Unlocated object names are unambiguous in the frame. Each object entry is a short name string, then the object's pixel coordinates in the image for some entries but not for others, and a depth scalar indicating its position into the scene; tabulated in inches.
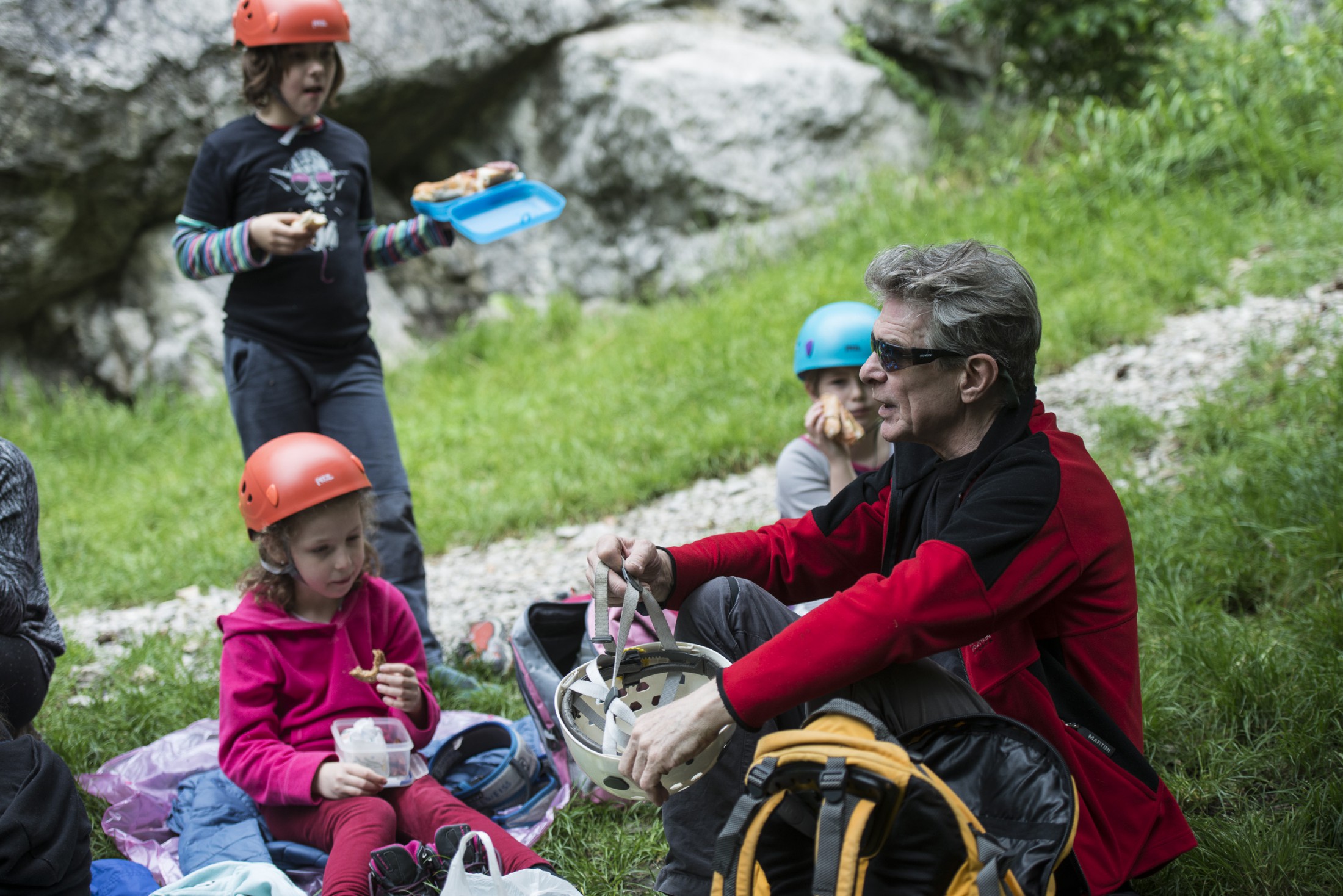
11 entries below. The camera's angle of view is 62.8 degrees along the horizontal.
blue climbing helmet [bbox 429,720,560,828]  131.8
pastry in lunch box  174.7
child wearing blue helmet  158.2
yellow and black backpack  73.6
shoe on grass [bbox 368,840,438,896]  110.7
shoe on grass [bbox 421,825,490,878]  113.2
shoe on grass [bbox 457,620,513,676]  171.6
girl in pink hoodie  118.2
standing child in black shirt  154.2
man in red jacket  85.0
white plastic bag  98.3
